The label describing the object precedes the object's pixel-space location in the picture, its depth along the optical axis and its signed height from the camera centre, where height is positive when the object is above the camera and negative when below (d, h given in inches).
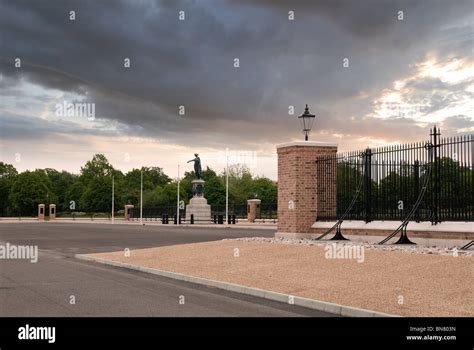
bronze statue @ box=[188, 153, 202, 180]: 2387.8 +142.2
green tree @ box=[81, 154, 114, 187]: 5037.7 +284.4
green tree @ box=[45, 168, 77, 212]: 4975.4 +160.0
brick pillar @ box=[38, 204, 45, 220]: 3540.8 -63.9
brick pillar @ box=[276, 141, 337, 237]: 815.1 +18.9
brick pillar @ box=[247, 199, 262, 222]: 2267.5 -27.4
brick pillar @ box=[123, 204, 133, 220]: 3245.6 -52.1
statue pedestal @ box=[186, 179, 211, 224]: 2289.6 -20.7
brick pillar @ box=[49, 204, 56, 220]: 3516.2 -66.4
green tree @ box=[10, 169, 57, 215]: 4411.9 +52.4
